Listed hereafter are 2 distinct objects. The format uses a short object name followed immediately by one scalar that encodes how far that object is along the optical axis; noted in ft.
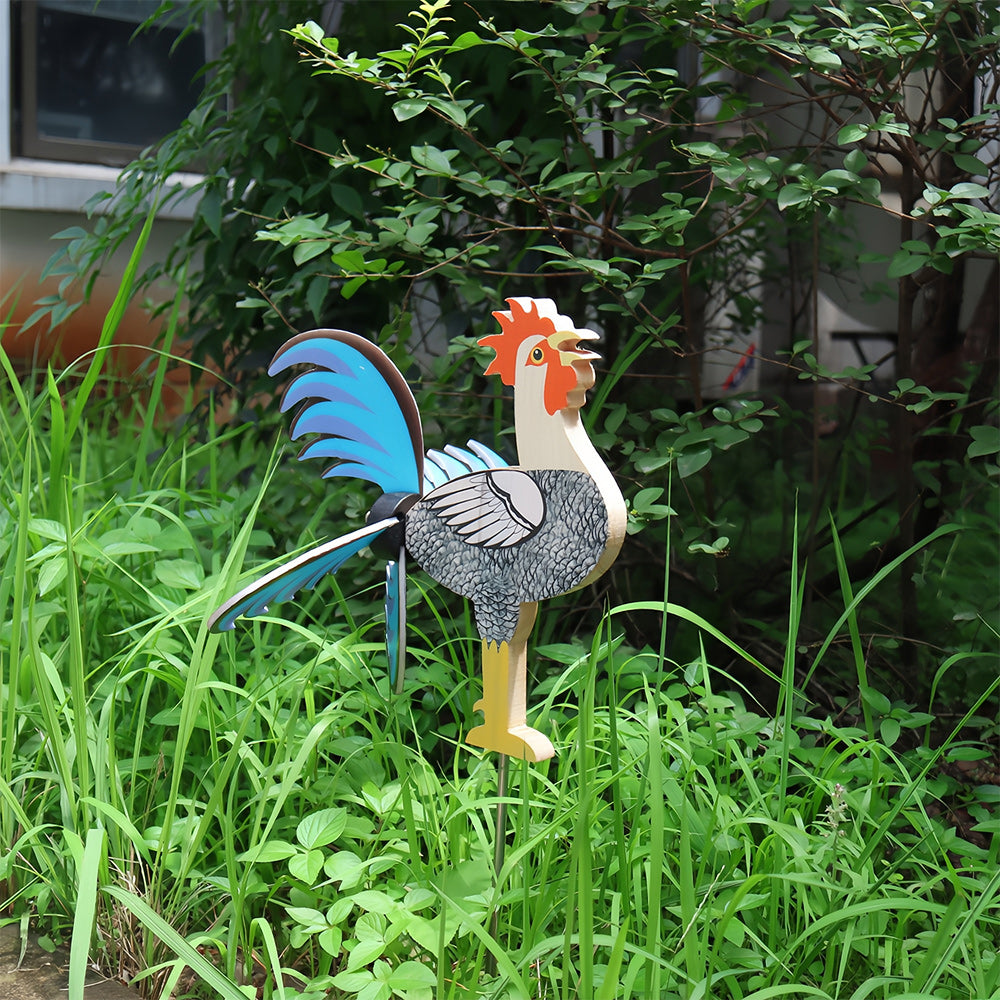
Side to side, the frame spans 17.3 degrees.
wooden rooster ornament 6.72
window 15.28
